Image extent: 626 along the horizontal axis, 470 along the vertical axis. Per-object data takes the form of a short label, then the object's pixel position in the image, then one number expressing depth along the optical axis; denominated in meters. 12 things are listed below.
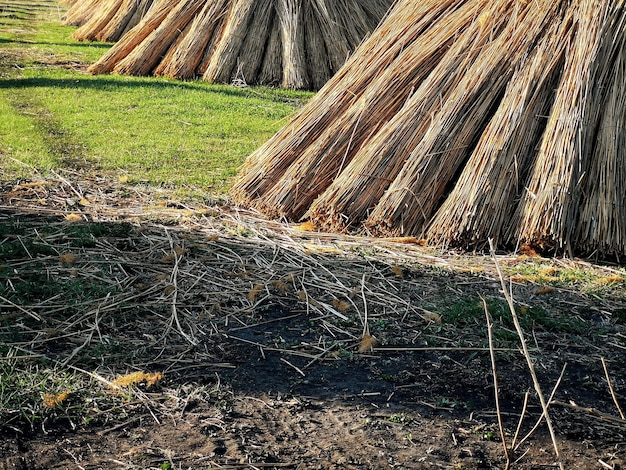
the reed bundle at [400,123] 5.07
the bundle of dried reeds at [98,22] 14.23
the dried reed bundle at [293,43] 10.57
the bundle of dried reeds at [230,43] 10.49
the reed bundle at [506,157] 4.74
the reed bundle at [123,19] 13.57
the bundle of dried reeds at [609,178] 4.65
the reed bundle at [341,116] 5.32
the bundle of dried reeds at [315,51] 10.77
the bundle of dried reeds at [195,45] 10.58
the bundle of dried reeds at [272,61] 10.87
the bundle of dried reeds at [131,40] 10.84
